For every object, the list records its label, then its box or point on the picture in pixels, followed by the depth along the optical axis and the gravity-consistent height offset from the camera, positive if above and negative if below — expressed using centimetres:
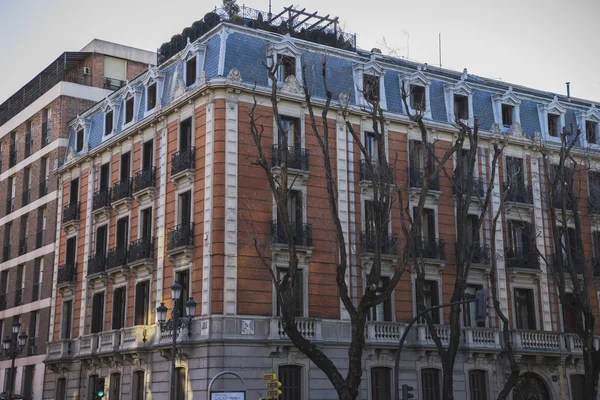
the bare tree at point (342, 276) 2467 +419
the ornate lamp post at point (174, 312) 2661 +351
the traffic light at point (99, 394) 3036 +105
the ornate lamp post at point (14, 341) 3591 +347
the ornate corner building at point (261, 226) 3184 +799
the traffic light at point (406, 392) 2533 +91
